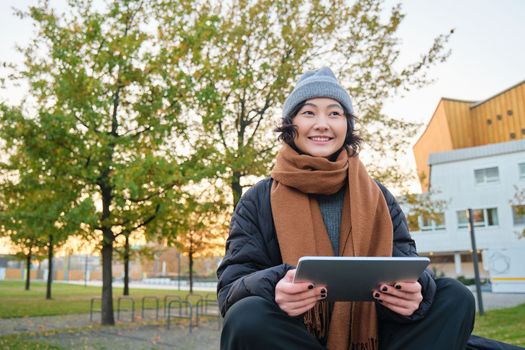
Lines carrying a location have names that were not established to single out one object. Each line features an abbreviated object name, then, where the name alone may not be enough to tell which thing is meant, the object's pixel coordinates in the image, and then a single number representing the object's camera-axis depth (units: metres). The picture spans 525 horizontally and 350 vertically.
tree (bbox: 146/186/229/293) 11.55
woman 1.74
